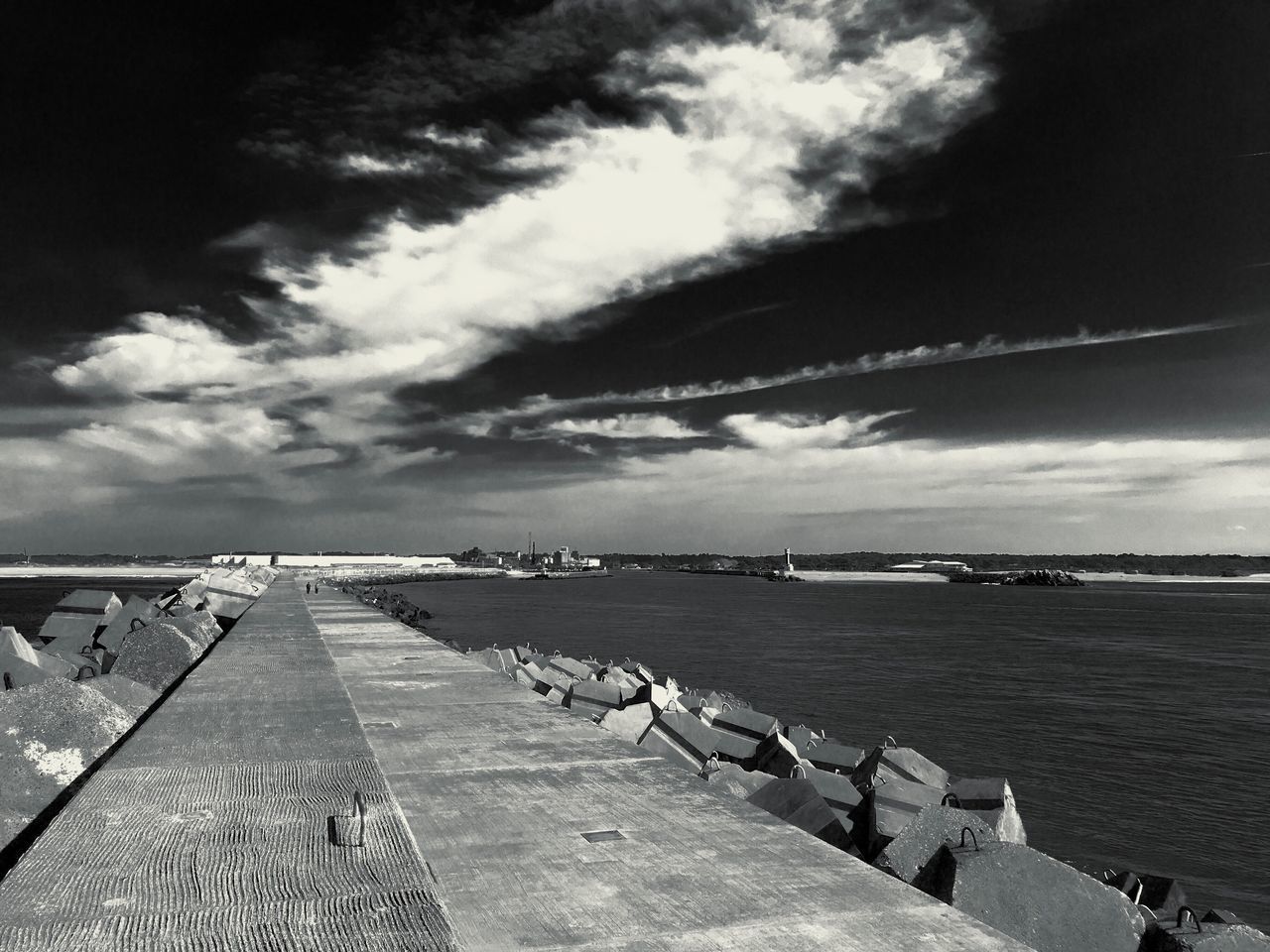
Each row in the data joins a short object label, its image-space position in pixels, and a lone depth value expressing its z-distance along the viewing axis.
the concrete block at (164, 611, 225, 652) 9.82
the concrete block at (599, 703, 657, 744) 7.98
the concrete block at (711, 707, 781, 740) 9.48
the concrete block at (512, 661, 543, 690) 11.25
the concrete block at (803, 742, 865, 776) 8.73
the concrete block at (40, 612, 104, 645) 13.88
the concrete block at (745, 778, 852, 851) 4.48
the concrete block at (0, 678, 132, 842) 4.11
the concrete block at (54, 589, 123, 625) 17.64
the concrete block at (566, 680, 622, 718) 9.76
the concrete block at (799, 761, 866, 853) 5.91
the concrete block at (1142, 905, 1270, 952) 3.57
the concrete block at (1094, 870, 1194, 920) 5.26
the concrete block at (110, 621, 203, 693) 7.96
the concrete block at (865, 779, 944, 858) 5.51
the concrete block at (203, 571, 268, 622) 17.41
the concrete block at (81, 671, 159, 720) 5.91
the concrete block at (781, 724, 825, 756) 9.57
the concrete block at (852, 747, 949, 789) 7.66
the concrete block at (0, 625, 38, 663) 8.93
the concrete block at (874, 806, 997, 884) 4.15
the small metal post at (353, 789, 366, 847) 2.56
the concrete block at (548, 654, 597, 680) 13.51
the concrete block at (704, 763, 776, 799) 5.69
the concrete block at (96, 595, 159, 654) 12.38
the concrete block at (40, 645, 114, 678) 9.28
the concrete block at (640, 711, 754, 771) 7.89
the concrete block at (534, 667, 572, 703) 10.88
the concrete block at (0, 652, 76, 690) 7.22
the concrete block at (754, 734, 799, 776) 7.74
